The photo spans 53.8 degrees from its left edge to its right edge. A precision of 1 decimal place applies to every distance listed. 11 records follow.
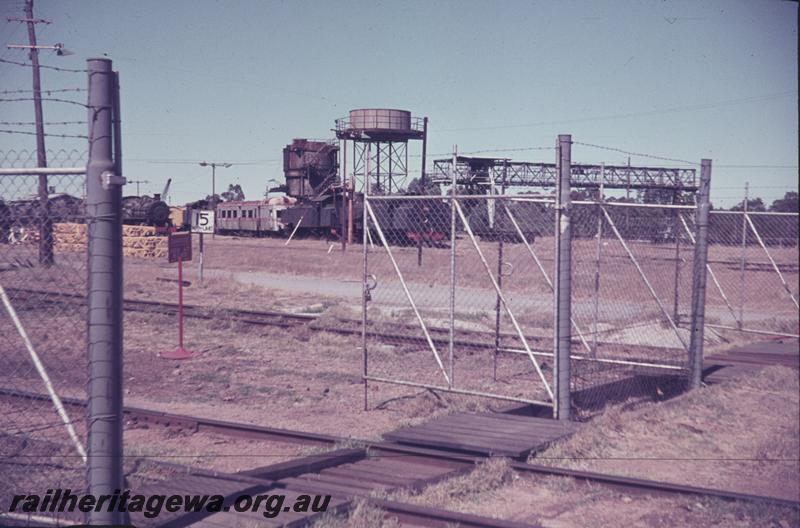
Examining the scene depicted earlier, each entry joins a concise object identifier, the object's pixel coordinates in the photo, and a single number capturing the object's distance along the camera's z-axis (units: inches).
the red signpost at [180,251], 520.3
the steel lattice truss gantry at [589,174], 1877.5
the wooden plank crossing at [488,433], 281.3
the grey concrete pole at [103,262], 158.6
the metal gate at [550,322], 319.6
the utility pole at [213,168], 2142.3
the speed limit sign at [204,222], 745.0
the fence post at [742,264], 561.9
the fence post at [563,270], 310.2
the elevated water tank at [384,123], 1811.8
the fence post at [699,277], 393.1
